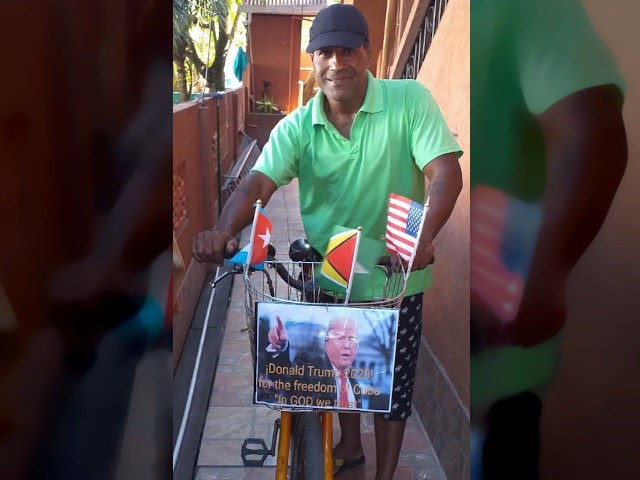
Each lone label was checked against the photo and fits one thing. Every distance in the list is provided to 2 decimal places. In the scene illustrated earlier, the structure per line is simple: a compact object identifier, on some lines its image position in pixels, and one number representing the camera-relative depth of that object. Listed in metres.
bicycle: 1.95
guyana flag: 1.70
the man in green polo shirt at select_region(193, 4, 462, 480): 2.27
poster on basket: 1.49
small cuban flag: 1.72
